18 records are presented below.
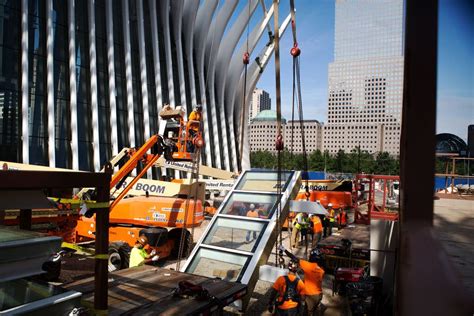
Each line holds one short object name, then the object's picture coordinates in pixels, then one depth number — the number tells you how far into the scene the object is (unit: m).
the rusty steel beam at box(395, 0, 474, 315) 1.26
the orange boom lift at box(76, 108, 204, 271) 11.21
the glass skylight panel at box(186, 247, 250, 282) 7.18
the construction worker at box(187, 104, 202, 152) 11.55
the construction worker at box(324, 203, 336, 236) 17.47
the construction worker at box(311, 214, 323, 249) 15.34
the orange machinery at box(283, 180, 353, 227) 23.30
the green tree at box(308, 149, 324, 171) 84.06
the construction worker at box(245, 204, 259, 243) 7.74
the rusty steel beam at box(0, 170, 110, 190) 2.53
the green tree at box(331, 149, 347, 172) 79.88
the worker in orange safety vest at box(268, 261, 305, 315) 6.26
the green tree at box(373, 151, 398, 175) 72.75
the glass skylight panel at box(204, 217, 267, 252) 7.69
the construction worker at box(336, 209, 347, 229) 19.61
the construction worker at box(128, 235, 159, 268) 8.50
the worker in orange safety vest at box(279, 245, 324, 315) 6.93
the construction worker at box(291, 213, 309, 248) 14.48
